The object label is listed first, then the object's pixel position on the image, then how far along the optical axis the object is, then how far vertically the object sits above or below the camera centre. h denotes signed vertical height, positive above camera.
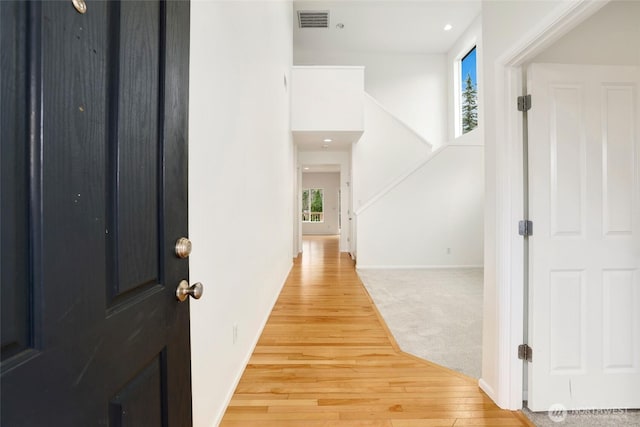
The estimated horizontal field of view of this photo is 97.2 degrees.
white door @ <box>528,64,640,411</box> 1.58 -0.16
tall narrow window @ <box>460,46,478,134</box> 7.27 +3.23
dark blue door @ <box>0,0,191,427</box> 0.40 +0.00
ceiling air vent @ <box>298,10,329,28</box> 6.19 +4.43
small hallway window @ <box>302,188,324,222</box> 12.56 +0.35
